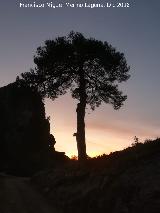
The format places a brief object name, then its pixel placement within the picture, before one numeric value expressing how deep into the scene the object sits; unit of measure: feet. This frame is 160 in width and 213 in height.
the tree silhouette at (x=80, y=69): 131.23
